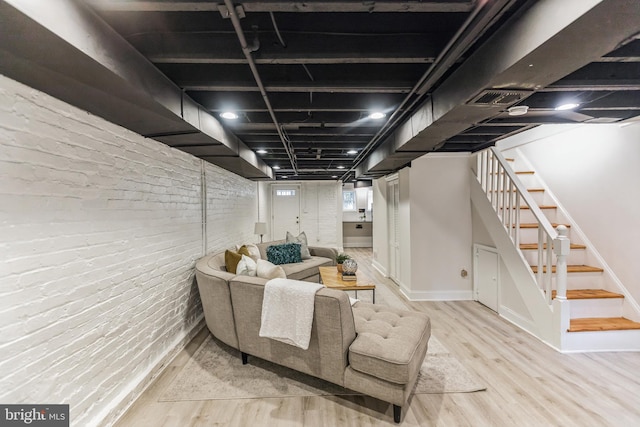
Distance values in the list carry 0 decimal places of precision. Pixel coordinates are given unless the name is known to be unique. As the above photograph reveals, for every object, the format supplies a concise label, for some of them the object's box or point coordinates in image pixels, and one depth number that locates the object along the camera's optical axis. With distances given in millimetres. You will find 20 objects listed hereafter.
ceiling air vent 1594
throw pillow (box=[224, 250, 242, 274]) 2959
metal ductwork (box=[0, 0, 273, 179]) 961
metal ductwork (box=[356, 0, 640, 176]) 997
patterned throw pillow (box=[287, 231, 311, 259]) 4824
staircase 2510
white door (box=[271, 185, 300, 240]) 7879
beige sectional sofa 1675
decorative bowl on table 3229
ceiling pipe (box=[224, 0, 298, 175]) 1142
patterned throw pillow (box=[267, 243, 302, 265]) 4406
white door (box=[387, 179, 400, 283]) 4720
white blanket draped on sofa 1824
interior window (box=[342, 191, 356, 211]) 9883
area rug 1972
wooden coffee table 2889
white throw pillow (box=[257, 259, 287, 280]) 2379
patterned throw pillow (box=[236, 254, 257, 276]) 2602
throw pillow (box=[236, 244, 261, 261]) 3489
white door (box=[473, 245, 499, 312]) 3492
